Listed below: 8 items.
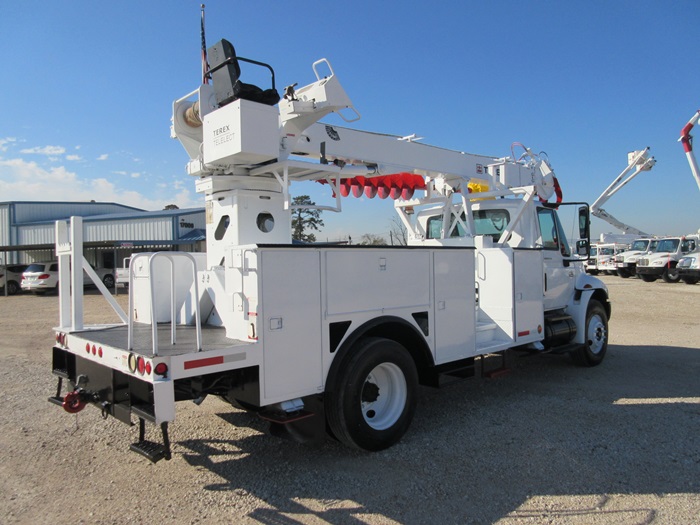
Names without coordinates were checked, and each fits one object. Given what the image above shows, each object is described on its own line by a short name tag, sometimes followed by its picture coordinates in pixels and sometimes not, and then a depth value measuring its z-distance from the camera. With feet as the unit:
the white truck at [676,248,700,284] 84.74
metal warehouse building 106.52
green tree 120.67
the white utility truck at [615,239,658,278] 96.39
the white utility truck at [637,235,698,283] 89.35
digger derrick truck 12.58
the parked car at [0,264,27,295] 88.94
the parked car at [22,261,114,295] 82.48
